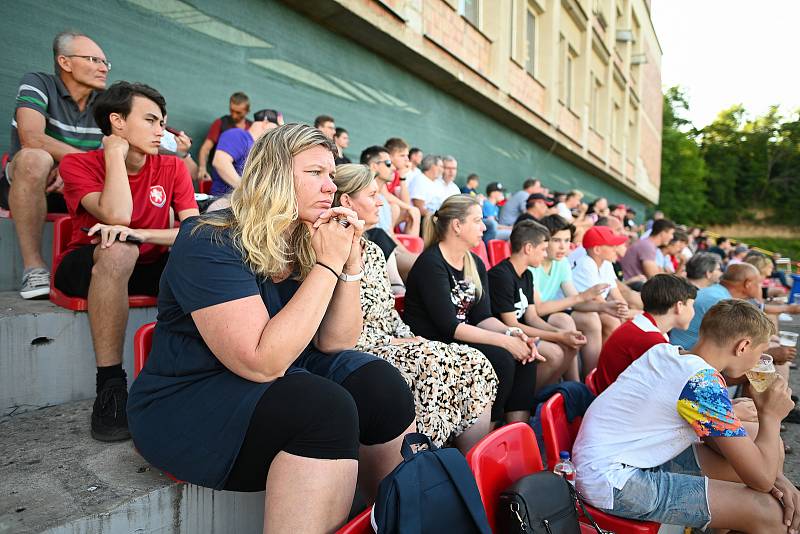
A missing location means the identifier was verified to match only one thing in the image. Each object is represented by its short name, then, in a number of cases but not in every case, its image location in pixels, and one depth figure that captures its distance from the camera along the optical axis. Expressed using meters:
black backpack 1.33
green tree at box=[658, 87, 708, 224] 37.50
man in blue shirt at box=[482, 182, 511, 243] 6.65
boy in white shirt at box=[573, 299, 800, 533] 1.94
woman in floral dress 2.24
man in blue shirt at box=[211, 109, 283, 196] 4.23
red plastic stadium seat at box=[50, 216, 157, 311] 2.31
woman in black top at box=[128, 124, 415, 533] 1.36
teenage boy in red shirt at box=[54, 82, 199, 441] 2.09
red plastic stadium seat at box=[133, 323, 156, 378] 1.90
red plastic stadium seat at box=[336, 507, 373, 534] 1.32
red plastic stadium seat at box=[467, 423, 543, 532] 1.70
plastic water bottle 2.10
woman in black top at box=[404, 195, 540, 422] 2.90
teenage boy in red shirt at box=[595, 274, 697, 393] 2.64
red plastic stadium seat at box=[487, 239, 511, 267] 5.80
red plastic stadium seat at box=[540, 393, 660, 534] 2.02
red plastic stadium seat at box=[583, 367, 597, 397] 2.88
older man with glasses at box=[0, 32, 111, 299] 2.59
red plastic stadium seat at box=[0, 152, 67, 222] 2.83
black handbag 1.63
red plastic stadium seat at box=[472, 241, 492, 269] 4.87
